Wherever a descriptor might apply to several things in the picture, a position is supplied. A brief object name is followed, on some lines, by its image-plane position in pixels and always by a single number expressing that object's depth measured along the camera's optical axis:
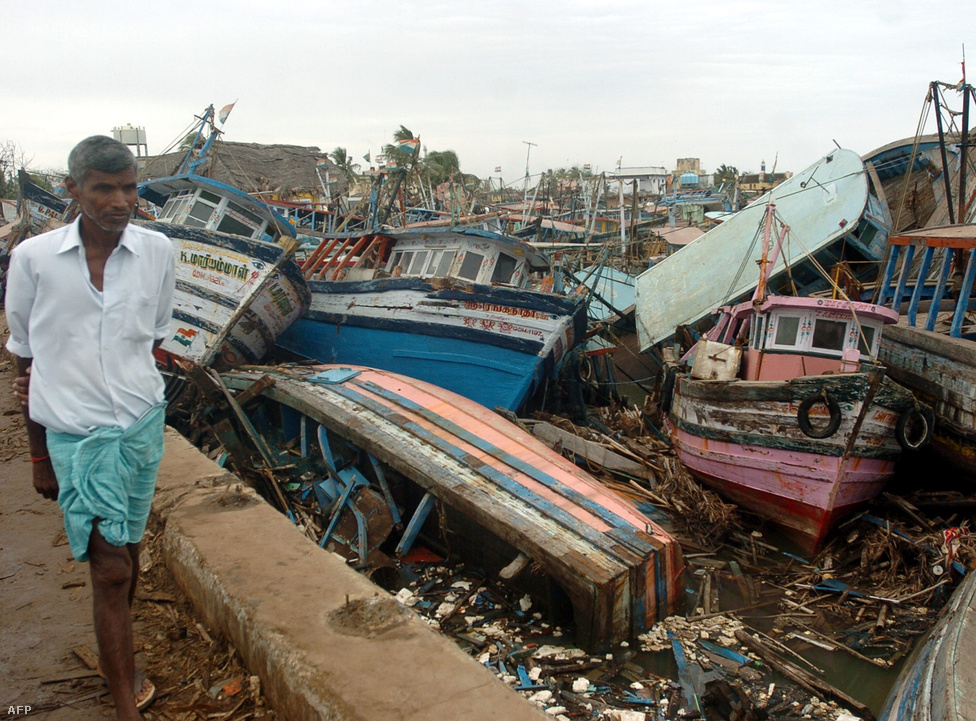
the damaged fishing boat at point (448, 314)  8.95
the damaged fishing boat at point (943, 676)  2.94
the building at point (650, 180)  40.97
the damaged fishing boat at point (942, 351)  6.81
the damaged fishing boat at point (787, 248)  11.59
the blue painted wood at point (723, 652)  4.58
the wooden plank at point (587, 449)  7.75
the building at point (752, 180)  36.78
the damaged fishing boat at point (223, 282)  8.95
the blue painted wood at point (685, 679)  3.88
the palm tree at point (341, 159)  38.69
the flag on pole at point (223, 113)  11.70
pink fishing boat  6.32
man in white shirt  2.03
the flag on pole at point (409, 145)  11.73
